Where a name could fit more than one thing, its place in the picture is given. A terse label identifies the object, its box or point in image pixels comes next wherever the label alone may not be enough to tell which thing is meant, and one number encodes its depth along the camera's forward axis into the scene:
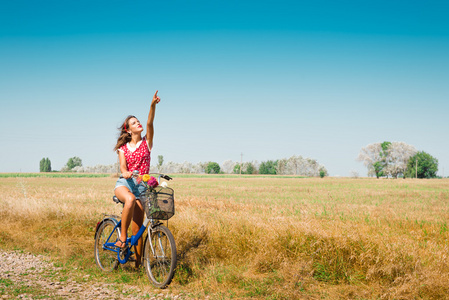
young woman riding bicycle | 5.38
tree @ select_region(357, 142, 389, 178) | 124.69
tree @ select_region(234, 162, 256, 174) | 152.25
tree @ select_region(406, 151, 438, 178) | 116.19
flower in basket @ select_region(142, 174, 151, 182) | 4.87
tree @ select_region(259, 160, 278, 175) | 156.50
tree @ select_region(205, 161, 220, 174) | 162.12
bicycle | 4.89
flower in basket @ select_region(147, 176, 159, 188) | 5.01
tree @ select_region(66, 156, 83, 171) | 171.56
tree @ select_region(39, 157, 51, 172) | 155.88
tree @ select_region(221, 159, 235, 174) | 174.12
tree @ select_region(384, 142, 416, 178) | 123.75
